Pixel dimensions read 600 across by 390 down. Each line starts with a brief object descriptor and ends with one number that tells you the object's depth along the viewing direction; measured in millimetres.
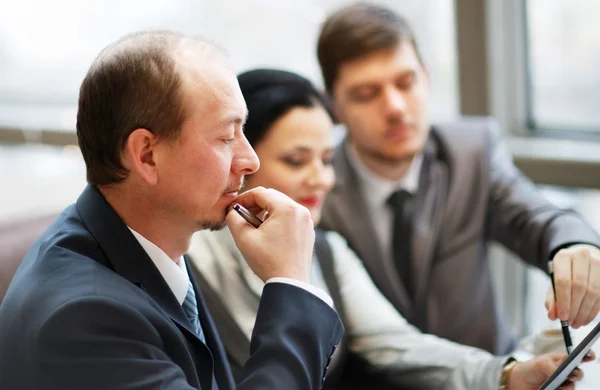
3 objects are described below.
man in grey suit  2725
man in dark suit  1829
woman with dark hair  2195
